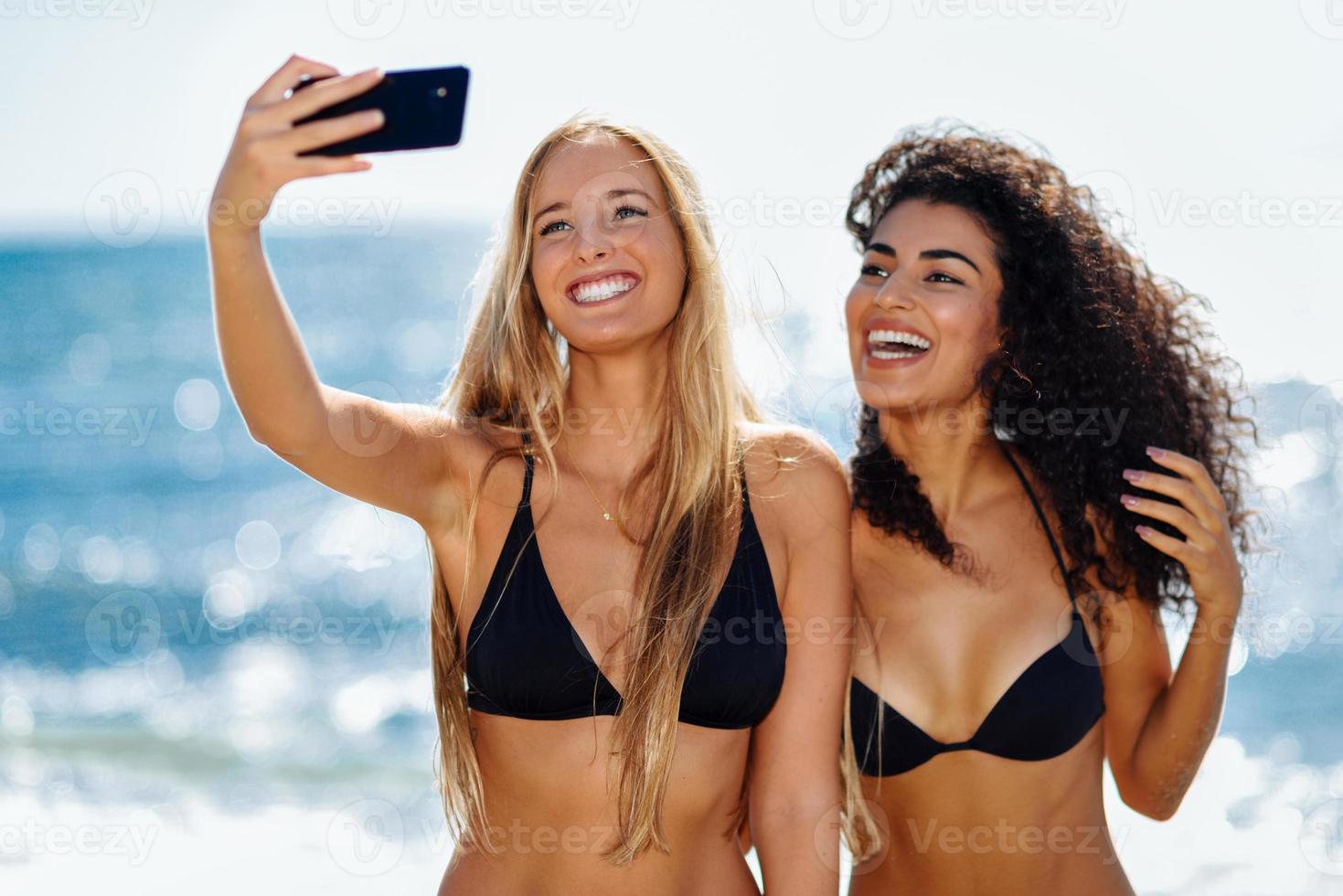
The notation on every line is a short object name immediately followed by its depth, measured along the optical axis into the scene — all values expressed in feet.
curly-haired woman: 11.03
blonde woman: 9.66
